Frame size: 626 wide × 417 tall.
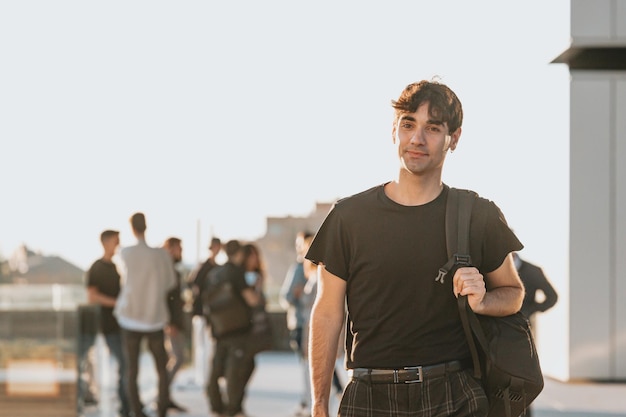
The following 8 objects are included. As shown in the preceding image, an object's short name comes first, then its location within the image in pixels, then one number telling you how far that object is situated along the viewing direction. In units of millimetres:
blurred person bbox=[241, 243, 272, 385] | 12898
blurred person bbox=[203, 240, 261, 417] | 12812
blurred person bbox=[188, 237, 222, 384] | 14273
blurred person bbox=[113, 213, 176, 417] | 12266
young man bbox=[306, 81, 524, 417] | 4660
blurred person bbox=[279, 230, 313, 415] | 13117
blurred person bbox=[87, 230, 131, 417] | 12828
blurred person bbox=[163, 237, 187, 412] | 13986
